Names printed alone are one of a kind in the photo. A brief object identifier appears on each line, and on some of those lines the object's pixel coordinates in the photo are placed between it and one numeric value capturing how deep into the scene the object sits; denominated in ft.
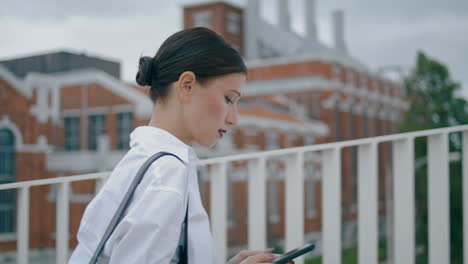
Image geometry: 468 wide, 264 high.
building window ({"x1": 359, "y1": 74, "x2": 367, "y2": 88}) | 73.00
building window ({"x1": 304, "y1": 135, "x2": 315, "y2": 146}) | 59.00
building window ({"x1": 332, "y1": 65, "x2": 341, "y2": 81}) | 64.23
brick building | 48.55
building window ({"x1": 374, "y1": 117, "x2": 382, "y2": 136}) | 80.08
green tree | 44.52
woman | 2.25
